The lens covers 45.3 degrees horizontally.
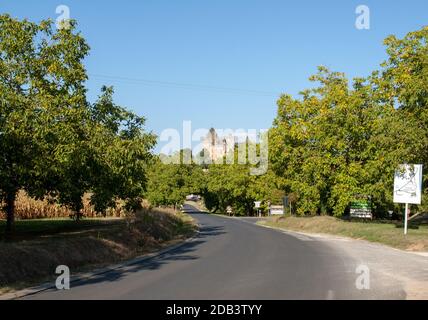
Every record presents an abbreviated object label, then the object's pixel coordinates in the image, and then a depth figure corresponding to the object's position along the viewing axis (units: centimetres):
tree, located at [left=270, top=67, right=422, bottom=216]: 4066
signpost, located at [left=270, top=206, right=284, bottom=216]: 5734
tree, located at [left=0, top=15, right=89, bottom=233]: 1723
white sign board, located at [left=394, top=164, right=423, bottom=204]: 2795
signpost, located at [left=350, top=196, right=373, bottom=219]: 4338
